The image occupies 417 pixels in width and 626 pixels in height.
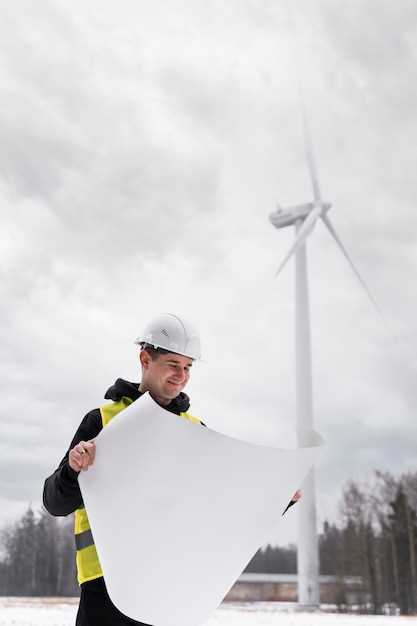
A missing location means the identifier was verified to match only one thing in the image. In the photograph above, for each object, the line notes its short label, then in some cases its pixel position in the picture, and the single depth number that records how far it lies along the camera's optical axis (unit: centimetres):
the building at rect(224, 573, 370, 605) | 4365
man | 286
